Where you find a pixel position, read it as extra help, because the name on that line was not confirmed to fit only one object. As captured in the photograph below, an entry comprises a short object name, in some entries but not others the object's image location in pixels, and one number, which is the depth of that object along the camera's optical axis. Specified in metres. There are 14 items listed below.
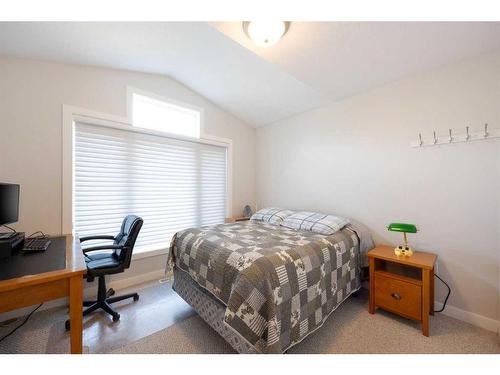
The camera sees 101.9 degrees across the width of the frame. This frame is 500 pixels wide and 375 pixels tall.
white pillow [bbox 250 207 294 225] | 2.84
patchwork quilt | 1.28
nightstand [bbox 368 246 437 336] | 1.69
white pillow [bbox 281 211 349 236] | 2.25
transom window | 2.71
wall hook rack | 1.78
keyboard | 1.51
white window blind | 2.37
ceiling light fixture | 1.63
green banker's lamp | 1.84
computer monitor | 1.57
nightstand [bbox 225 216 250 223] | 3.37
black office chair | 1.86
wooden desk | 1.02
